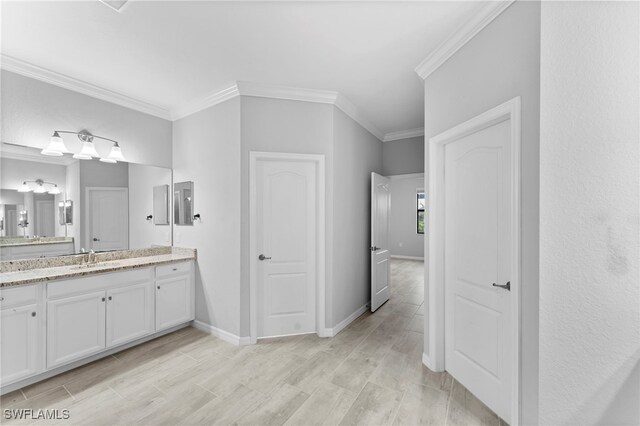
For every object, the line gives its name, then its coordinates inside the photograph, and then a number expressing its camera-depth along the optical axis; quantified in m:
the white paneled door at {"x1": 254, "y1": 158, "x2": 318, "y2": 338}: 2.91
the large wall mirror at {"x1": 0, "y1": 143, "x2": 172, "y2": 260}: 2.39
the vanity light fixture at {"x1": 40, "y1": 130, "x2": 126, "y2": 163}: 2.48
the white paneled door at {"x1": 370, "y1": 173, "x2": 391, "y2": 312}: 3.71
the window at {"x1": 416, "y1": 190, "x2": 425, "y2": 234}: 8.35
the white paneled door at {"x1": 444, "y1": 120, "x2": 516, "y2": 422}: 1.73
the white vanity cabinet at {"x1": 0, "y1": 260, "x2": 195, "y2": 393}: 1.98
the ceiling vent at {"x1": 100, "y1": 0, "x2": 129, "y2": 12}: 1.67
